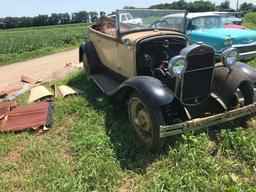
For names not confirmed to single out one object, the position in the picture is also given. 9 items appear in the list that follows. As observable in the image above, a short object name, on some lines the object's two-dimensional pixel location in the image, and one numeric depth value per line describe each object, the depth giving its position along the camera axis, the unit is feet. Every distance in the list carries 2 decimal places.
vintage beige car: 8.83
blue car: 19.22
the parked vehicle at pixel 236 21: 43.16
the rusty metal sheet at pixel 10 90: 15.84
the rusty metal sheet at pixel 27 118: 11.36
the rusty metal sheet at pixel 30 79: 18.83
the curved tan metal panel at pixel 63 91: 14.69
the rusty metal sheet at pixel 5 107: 12.60
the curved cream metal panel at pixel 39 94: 14.51
